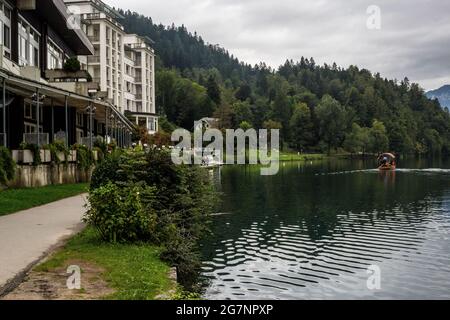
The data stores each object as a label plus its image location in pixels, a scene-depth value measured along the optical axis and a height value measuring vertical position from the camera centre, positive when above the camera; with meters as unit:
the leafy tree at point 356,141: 151.75 +2.80
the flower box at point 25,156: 24.44 -0.09
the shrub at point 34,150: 24.75 +0.19
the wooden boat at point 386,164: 79.94 -2.11
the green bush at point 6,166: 21.08 -0.47
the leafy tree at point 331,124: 154.48 +7.90
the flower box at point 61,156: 28.43 -0.12
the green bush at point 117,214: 13.79 -1.57
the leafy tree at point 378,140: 156.38 +3.15
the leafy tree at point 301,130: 153.50 +6.17
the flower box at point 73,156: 30.90 -0.13
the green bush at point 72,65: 39.50 +6.54
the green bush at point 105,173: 17.75 -0.67
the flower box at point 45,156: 26.58 -0.10
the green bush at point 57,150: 27.74 +0.20
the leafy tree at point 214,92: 155.88 +17.66
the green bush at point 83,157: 31.97 -0.20
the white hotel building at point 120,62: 87.25 +16.70
